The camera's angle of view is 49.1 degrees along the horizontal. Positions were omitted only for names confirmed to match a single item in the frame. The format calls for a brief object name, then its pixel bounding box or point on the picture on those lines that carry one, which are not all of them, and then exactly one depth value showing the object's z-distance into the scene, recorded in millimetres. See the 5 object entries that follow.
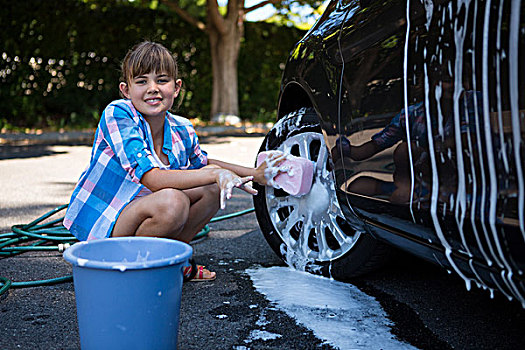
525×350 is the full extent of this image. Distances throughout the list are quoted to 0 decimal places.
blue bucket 1571
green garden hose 3053
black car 1329
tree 13141
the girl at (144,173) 2314
